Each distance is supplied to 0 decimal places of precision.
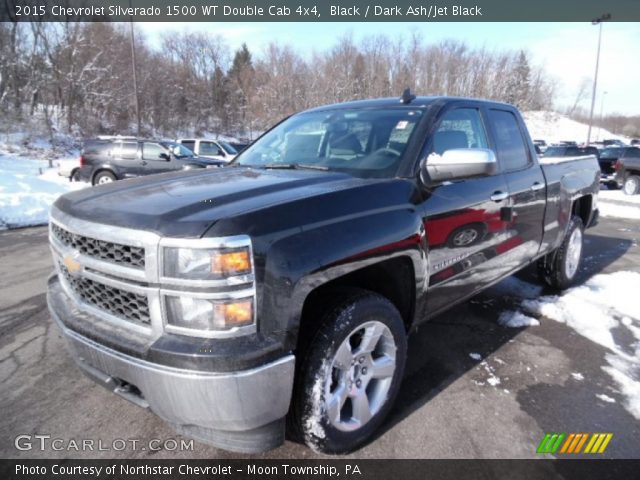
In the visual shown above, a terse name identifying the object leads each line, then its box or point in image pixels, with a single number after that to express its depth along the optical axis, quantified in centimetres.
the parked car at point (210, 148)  1703
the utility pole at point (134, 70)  2208
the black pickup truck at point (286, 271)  168
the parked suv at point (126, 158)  1293
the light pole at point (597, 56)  3346
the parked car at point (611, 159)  1533
